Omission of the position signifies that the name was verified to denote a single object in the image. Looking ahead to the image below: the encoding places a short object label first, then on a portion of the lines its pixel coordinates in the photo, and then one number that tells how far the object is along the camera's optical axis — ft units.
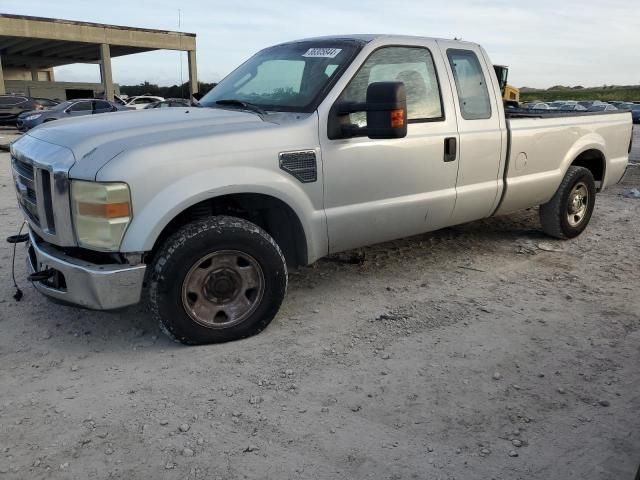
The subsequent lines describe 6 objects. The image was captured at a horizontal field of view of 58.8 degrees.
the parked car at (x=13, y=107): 71.82
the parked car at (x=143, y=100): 93.76
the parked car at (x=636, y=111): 108.06
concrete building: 104.32
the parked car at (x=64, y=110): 62.42
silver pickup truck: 10.39
